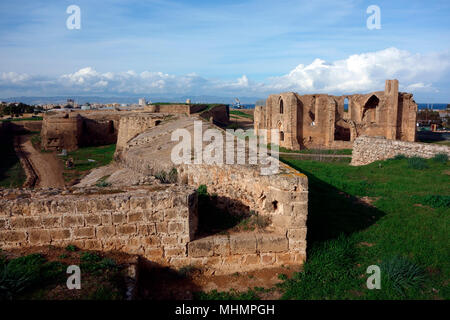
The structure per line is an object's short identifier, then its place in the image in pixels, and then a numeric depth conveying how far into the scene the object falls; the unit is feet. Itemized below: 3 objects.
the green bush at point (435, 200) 25.15
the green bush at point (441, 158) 39.68
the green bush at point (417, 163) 38.52
